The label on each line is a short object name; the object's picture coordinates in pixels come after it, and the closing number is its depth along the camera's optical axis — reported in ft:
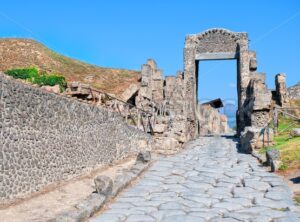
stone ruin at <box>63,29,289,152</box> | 57.77
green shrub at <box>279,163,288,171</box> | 32.45
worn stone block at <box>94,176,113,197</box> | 22.12
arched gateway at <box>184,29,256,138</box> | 85.71
